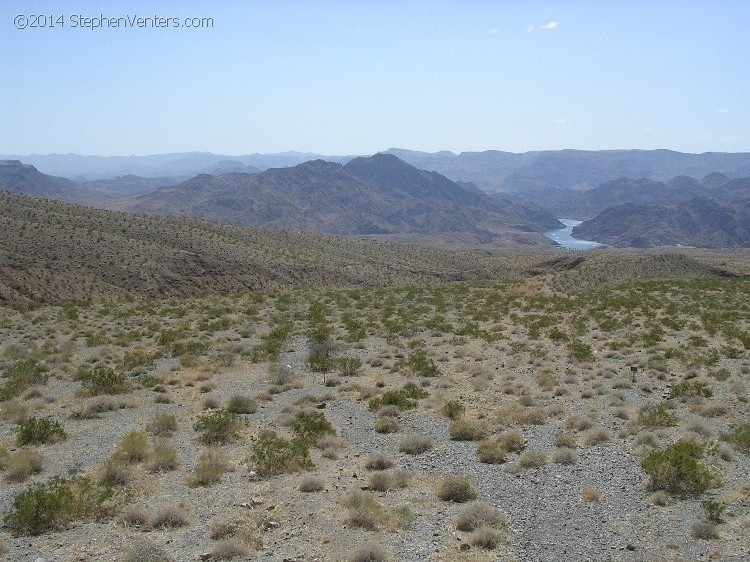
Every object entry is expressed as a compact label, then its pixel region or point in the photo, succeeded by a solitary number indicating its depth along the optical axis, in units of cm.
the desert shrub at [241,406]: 1568
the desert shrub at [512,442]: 1295
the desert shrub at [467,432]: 1367
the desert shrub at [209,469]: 1095
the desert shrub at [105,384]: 1708
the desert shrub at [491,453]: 1227
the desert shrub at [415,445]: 1283
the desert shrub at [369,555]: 823
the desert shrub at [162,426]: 1365
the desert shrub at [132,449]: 1191
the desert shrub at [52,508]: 895
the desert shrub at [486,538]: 866
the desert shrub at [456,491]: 1040
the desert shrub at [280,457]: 1146
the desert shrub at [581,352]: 2174
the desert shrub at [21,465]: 1099
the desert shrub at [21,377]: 1687
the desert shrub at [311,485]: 1063
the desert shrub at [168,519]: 921
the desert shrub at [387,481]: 1088
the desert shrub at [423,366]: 1981
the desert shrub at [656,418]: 1416
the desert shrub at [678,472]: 1048
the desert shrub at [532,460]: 1191
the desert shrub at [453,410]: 1535
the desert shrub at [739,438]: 1247
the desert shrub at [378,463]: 1191
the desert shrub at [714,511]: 927
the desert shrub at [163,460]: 1158
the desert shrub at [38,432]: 1298
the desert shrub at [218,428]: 1332
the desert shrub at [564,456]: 1216
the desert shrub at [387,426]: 1427
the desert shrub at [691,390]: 1675
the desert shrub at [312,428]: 1343
